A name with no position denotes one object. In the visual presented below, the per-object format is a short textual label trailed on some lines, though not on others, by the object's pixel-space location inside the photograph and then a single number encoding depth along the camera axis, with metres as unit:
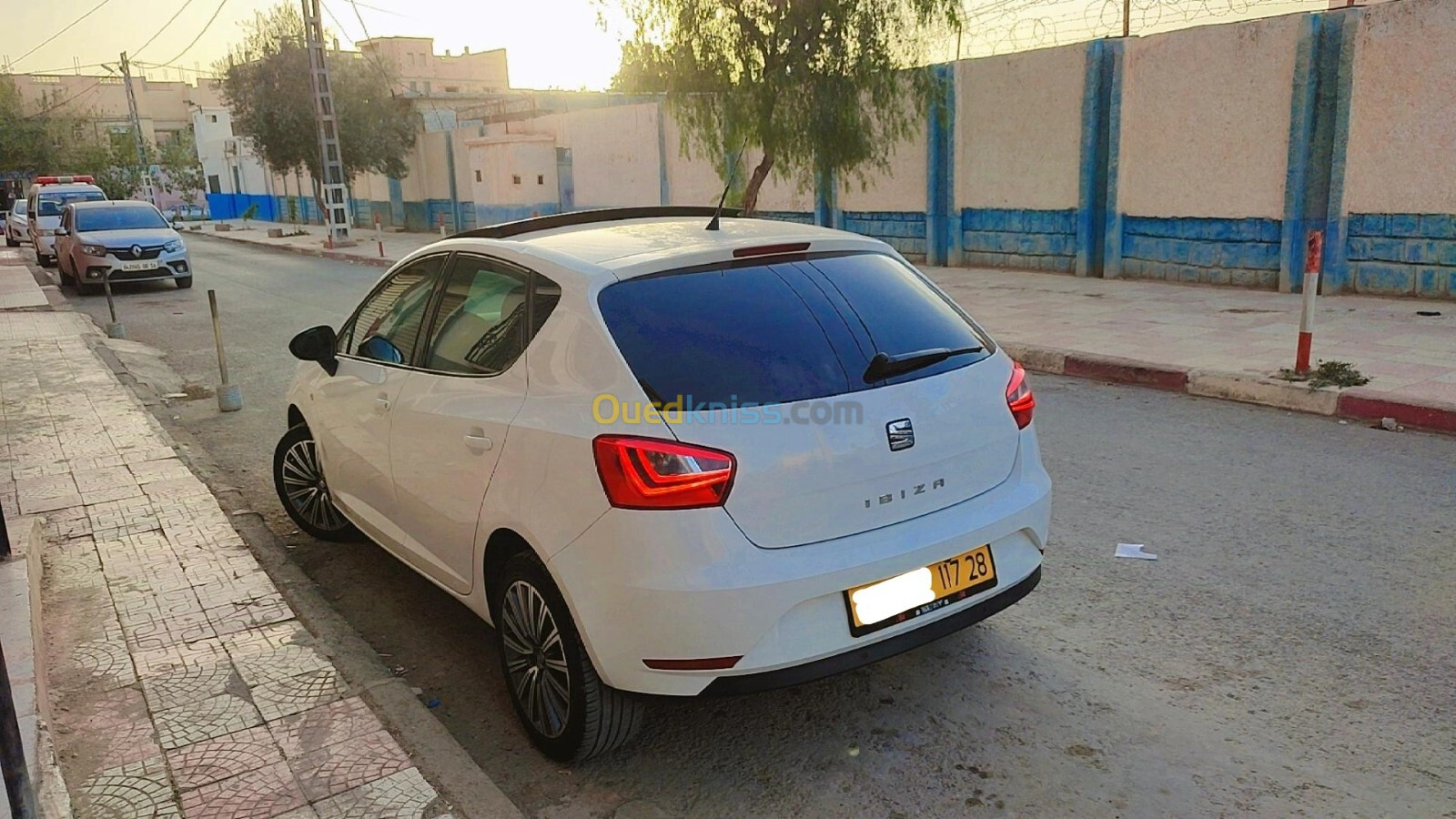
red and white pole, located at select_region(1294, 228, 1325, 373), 8.05
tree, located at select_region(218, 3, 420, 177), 32.34
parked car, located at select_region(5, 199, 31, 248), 33.34
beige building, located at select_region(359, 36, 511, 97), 75.00
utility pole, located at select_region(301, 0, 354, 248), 27.25
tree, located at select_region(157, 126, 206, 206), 54.41
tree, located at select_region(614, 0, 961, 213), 14.59
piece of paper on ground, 4.83
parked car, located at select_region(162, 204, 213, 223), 55.56
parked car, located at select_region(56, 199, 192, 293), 17.89
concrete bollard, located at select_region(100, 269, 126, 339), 13.23
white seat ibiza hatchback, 2.92
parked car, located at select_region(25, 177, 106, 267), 24.78
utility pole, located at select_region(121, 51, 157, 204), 50.24
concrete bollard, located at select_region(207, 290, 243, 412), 8.76
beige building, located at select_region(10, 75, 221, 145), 79.44
